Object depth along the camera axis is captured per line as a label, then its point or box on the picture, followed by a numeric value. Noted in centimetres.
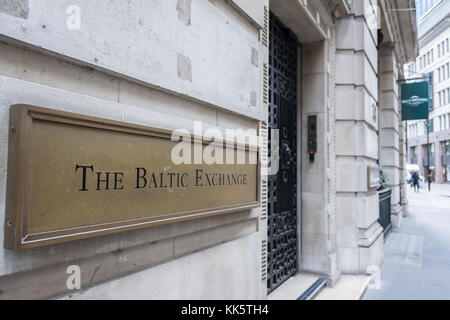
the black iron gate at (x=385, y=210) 940
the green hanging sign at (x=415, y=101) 1376
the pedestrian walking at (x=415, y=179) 3256
